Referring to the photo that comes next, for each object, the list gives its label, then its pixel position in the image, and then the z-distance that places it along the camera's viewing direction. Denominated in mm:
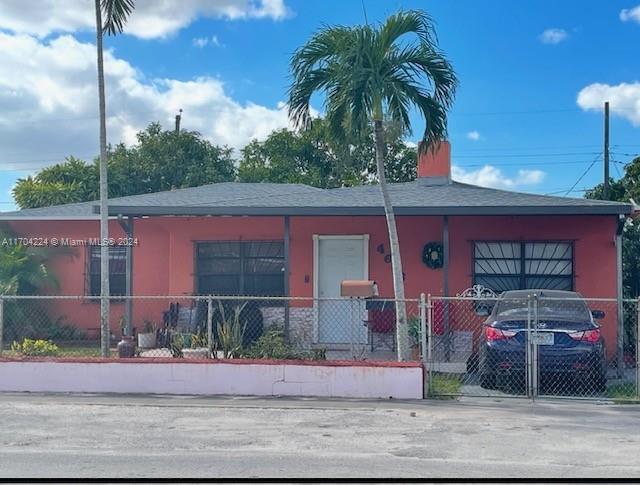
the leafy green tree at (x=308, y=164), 35875
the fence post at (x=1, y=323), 10719
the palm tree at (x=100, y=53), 11828
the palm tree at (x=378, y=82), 10773
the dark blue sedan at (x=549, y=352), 10188
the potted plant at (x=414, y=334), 13008
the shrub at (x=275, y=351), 10969
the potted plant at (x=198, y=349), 11422
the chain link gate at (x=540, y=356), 10062
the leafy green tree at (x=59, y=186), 27500
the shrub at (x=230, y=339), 11219
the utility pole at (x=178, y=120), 38375
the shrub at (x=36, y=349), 11789
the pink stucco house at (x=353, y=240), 13531
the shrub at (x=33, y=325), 15656
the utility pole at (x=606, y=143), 28419
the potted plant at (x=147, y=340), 14977
